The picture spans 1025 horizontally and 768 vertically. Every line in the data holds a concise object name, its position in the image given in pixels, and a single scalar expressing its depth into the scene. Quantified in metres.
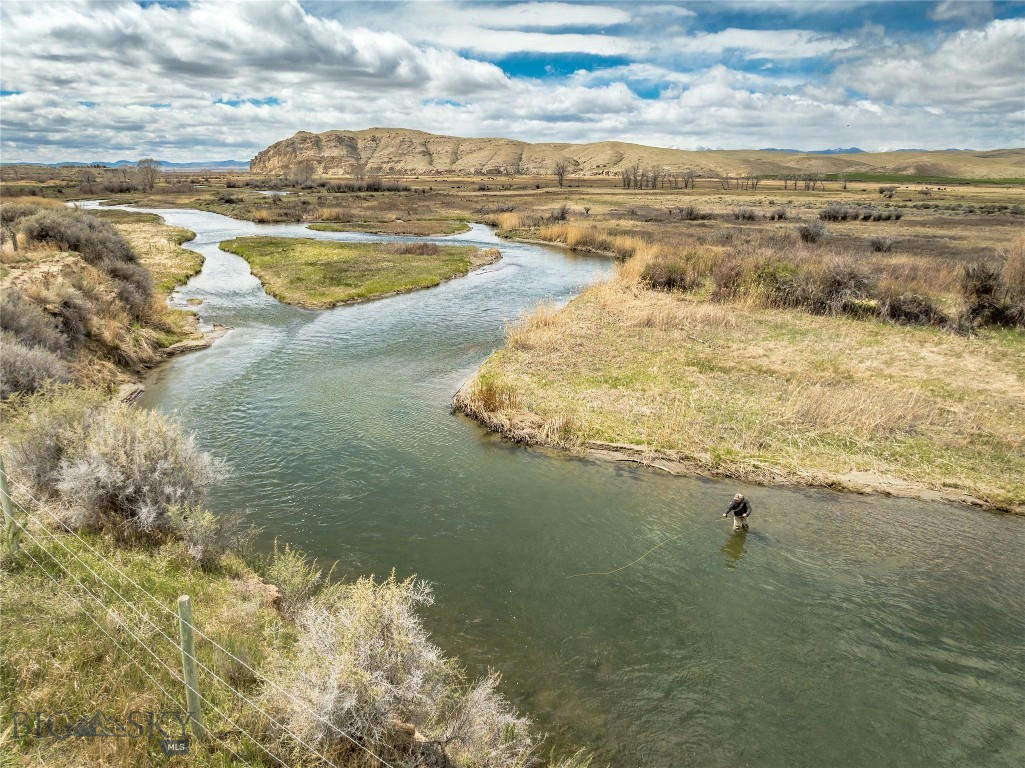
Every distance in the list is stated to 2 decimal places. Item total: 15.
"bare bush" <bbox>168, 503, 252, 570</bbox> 11.05
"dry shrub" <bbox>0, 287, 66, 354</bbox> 20.00
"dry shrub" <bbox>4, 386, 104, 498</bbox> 11.53
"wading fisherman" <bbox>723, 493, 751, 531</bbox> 14.12
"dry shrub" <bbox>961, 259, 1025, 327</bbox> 30.22
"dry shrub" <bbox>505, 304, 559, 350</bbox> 27.72
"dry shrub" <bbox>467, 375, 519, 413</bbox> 20.89
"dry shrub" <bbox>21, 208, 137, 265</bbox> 33.19
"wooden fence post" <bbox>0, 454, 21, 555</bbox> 9.09
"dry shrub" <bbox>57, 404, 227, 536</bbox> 10.91
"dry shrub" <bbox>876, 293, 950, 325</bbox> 30.83
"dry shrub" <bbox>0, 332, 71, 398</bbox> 16.83
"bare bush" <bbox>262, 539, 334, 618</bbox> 10.73
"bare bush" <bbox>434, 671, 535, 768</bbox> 7.26
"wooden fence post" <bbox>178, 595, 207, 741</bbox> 5.94
